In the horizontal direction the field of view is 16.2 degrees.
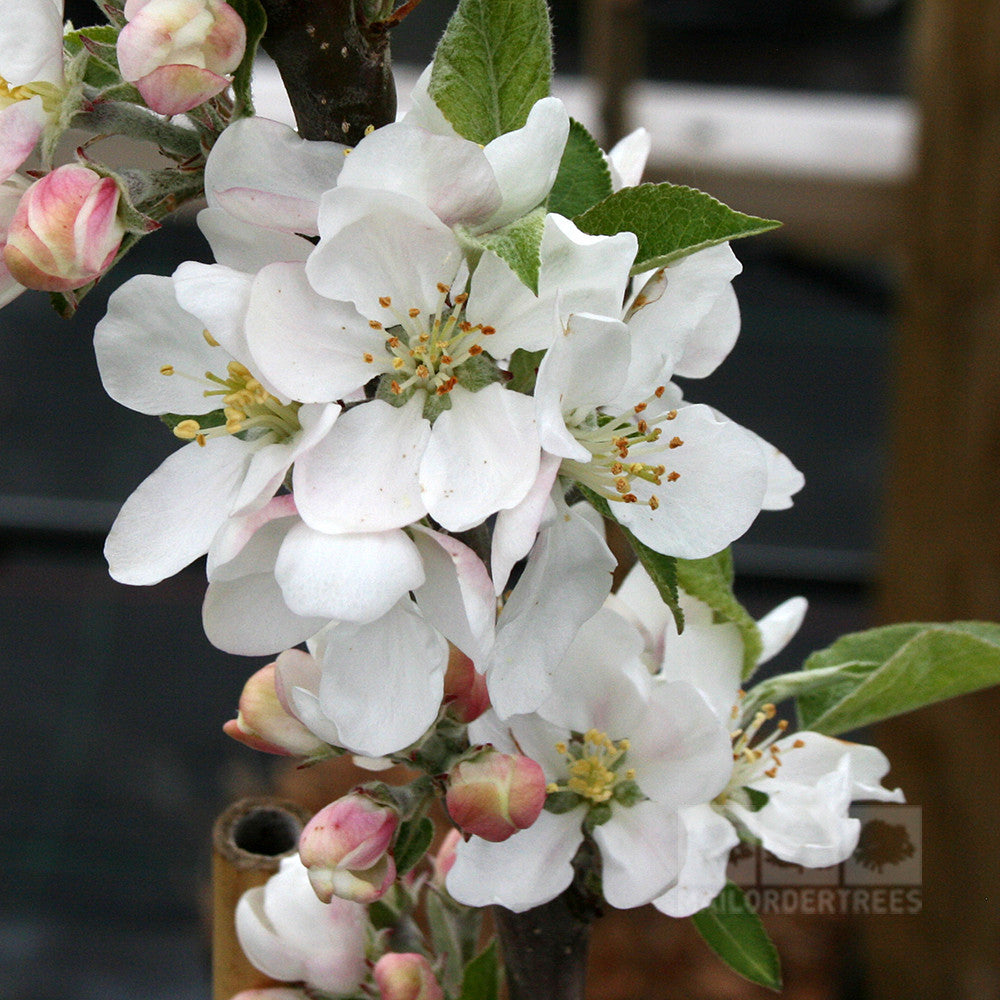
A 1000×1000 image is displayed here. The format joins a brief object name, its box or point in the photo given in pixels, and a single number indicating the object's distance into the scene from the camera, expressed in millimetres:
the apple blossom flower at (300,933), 522
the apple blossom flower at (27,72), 462
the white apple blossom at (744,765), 519
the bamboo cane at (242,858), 528
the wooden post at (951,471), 1162
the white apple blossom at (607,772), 502
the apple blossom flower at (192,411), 463
